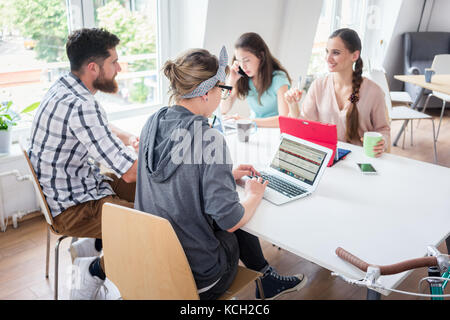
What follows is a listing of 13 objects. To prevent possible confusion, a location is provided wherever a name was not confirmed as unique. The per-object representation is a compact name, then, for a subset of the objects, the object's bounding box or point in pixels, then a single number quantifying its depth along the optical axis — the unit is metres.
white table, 1.27
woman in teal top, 2.66
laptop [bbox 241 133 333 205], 1.61
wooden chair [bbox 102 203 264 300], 1.23
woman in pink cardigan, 2.31
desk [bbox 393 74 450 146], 3.65
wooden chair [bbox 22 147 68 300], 1.71
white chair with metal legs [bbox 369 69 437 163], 3.49
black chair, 5.40
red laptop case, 1.81
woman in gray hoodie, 1.30
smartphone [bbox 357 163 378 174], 1.82
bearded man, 1.70
